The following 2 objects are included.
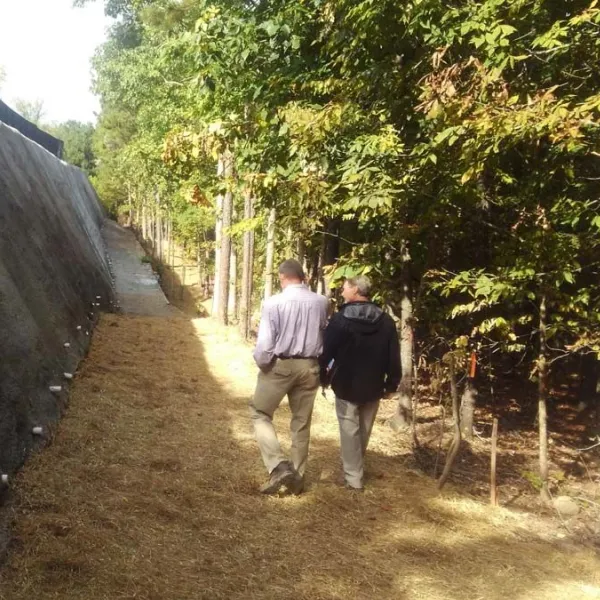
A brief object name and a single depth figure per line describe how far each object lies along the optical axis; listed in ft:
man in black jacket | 17.52
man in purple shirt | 16.89
